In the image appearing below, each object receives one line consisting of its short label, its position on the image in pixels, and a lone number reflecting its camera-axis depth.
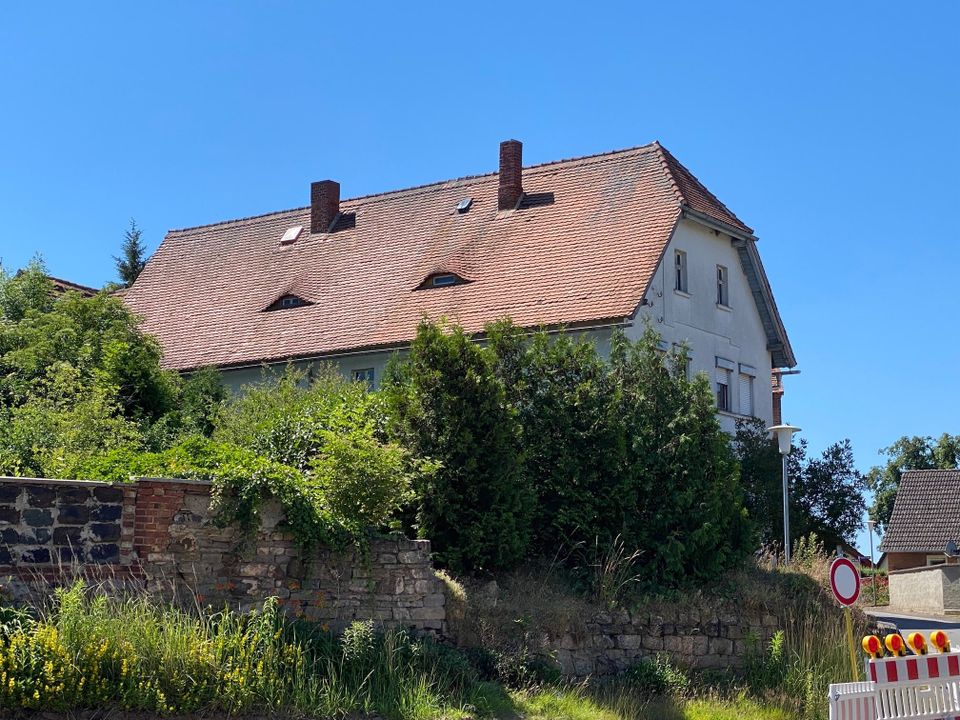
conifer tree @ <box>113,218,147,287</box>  55.31
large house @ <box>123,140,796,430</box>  29.69
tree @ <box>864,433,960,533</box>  71.81
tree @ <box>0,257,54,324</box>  25.84
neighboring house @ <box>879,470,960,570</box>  51.03
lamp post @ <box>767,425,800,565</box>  23.44
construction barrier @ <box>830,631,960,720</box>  12.38
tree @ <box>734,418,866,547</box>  29.27
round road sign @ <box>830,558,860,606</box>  14.58
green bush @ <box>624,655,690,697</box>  15.78
